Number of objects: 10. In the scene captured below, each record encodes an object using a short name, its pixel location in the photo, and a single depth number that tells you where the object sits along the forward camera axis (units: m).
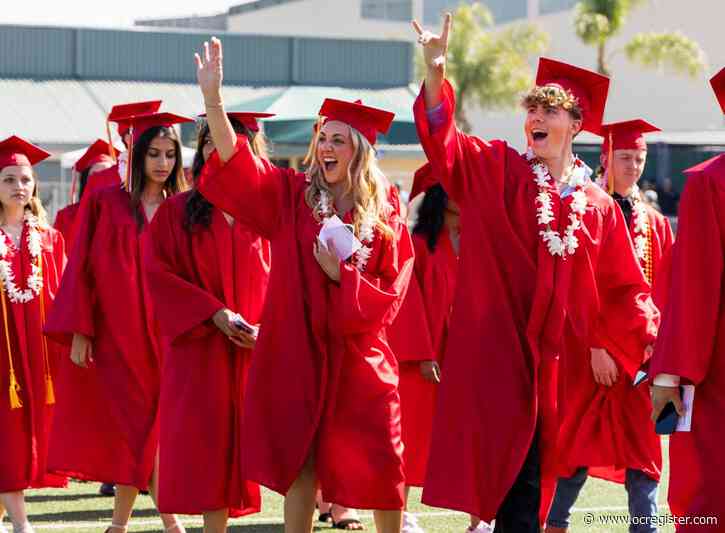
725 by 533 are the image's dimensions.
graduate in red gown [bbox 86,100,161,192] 17.03
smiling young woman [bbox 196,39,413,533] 13.48
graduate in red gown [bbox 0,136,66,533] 17.12
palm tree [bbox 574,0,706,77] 113.31
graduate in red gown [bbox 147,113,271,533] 14.54
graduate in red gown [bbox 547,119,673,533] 15.08
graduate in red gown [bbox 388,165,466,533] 17.52
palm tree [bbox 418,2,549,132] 115.56
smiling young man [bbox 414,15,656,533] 12.58
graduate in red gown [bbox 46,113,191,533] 16.42
